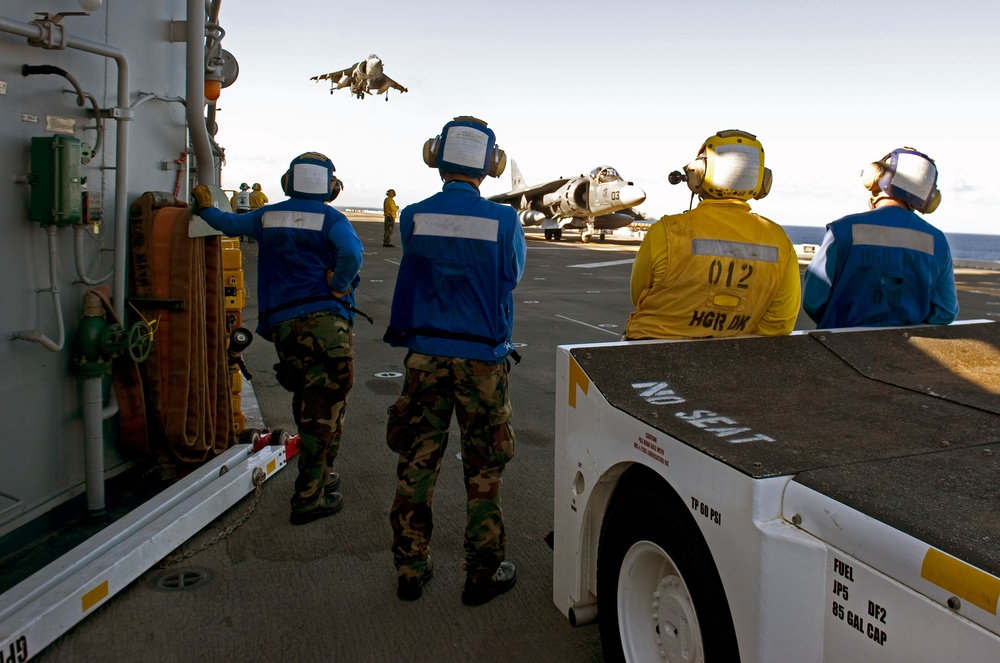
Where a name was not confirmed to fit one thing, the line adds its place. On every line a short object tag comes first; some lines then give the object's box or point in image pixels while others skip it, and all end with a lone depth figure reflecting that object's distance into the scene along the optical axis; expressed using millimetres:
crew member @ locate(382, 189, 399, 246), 25953
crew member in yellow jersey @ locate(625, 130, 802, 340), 2889
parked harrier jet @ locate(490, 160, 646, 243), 27828
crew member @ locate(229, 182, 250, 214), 22664
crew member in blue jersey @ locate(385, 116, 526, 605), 3234
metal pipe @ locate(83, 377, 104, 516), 3627
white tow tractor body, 1436
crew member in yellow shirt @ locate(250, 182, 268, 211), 21117
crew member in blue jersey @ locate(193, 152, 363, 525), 4012
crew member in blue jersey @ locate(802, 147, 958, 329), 3607
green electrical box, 3219
